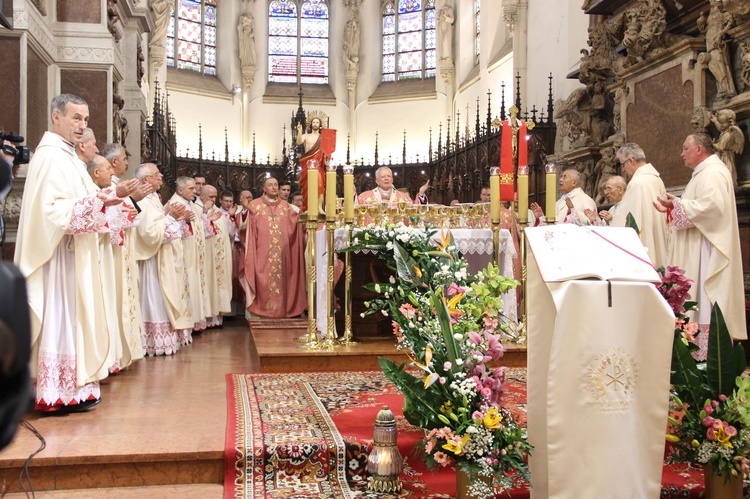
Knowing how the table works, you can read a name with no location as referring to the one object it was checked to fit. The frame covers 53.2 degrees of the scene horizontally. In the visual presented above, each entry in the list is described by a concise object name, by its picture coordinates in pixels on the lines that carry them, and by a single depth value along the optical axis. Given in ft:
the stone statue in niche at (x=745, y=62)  22.62
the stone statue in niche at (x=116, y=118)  28.58
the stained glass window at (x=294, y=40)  70.23
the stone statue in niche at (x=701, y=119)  24.61
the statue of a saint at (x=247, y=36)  66.90
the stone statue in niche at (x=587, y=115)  34.78
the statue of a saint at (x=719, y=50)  23.90
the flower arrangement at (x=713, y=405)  10.36
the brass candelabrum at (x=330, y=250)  18.94
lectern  9.55
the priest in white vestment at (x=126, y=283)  17.58
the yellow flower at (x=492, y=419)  9.85
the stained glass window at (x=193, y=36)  64.13
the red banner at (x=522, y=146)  21.70
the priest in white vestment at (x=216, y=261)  29.25
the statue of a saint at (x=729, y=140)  23.00
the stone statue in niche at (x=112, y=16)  28.09
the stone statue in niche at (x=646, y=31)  27.71
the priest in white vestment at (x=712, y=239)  19.39
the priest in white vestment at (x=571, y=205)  24.56
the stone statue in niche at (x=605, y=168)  32.81
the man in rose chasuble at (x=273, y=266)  28.58
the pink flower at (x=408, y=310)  11.30
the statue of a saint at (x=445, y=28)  64.08
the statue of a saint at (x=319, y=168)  22.85
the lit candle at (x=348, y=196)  19.30
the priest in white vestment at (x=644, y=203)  22.07
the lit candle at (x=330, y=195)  18.89
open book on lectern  9.75
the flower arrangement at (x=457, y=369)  9.91
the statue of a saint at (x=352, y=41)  68.90
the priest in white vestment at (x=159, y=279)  21.67
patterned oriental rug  11.21
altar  20.72
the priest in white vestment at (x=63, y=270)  13.75
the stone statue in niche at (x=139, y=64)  39.09
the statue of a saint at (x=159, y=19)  56.44
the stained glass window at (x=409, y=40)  67.97
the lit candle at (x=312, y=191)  18.86
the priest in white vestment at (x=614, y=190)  24.40
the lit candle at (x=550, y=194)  19.90
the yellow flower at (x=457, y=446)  9.80
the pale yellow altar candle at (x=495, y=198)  20.26
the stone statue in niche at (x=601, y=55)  33.04
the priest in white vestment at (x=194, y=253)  25.29
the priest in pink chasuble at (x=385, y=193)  24.25
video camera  11.24
